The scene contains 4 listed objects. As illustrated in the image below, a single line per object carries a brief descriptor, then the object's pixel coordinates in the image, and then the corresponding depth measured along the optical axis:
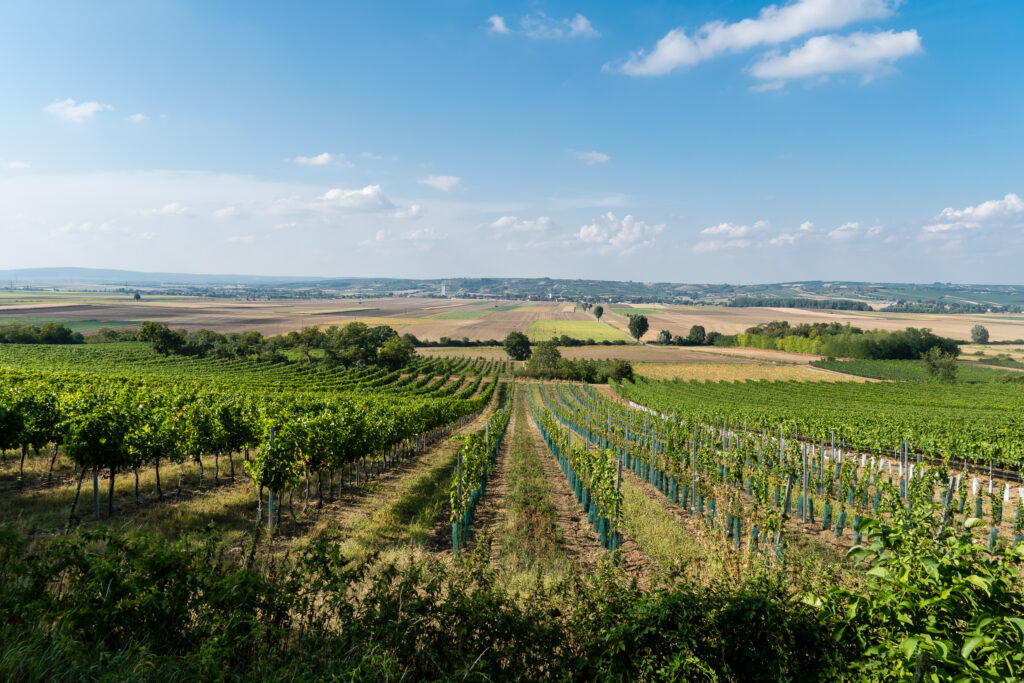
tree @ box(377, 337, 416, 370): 79.88
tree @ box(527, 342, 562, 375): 82.69
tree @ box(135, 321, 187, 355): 77.38
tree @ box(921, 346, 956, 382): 66.88
